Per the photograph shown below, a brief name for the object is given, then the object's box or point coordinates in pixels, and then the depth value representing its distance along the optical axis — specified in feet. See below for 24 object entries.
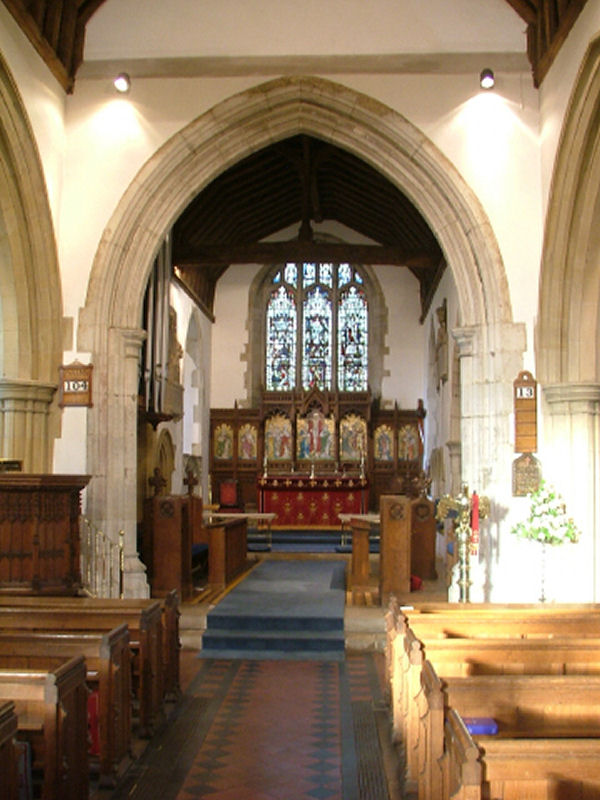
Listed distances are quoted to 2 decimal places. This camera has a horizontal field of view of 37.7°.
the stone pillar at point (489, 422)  25.58
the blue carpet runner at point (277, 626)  22.36
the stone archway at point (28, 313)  25.35
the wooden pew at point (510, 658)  12.13
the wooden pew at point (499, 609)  15.85
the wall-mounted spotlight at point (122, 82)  27.22
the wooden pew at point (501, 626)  14.47
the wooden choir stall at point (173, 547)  27.68
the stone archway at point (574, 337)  24.32
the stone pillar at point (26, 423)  25.44
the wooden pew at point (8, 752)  8.24
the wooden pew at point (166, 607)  16.52
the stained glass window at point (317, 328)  55.88
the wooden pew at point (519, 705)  9.66
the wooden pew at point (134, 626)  14.92
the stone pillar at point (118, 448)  26.32
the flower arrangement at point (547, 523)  22.41
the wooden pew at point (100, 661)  12.56
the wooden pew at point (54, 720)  10.16
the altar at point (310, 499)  49.52
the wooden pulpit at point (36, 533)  18.42
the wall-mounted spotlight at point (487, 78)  26.53
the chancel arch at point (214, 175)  26.32
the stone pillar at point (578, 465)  24.43
